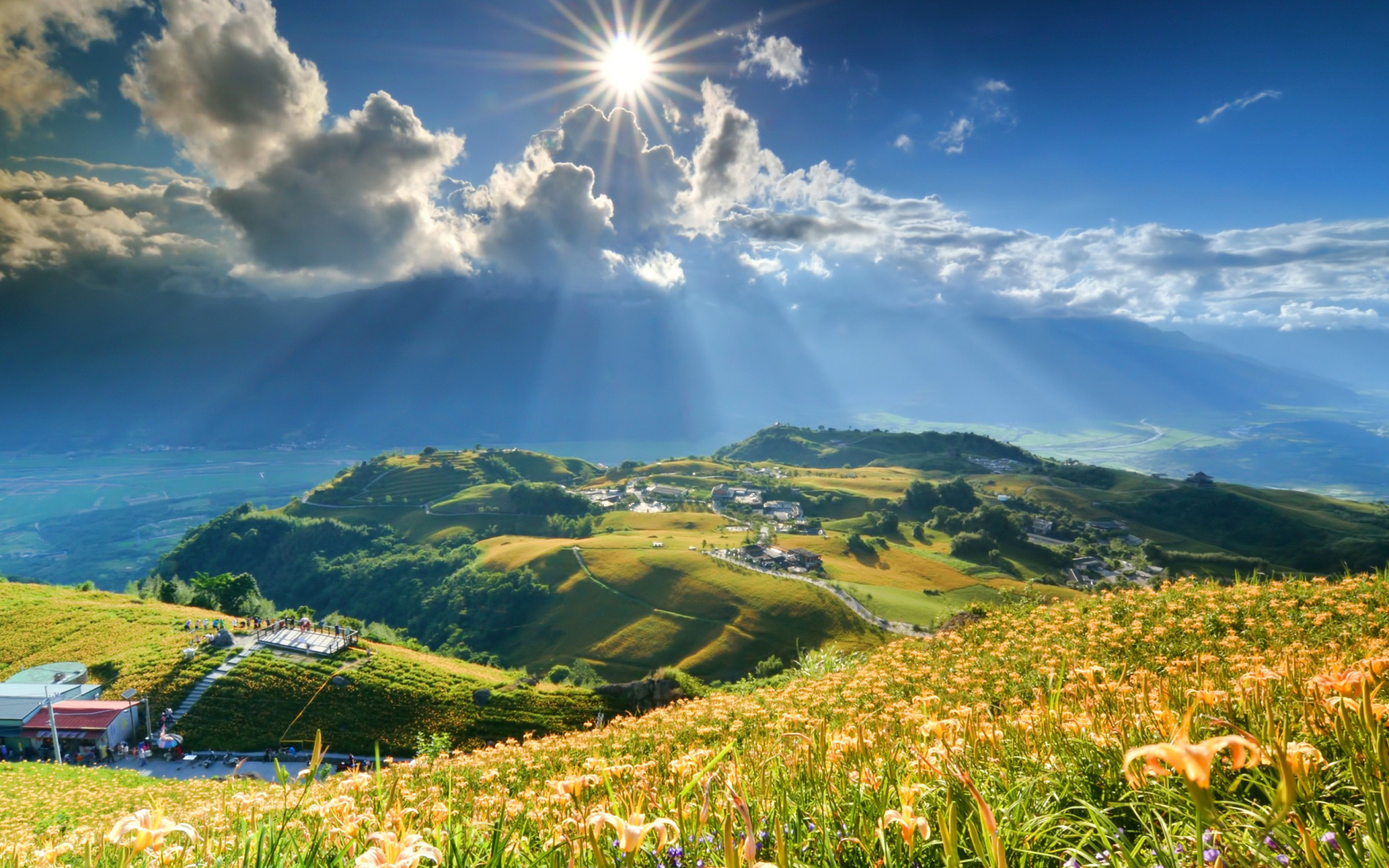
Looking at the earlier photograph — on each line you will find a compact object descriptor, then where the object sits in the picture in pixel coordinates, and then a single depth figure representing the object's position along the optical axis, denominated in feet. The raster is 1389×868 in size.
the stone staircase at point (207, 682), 120.16
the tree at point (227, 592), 212.43
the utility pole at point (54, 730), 96.22
